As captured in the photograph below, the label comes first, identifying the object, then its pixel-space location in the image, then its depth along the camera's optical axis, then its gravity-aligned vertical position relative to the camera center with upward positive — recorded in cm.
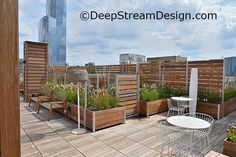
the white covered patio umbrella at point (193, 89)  566 -43
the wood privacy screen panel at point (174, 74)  689 +4
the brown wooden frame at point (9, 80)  67 -3
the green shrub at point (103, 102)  455 -71
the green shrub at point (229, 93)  637 -65
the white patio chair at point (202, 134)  285 -97
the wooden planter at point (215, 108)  554 -107
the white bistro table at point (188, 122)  272 -76
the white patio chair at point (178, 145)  285 -128
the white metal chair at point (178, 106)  525 -97
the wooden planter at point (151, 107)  563 -104
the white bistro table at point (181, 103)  526 -87
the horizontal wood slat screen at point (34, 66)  801 +36
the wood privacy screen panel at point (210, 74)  582 +5
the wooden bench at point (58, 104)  518 -93
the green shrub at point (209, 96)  584 -68
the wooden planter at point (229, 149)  293 -121
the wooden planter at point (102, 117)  422 -108
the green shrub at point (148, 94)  587 -64
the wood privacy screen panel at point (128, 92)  516 -52
